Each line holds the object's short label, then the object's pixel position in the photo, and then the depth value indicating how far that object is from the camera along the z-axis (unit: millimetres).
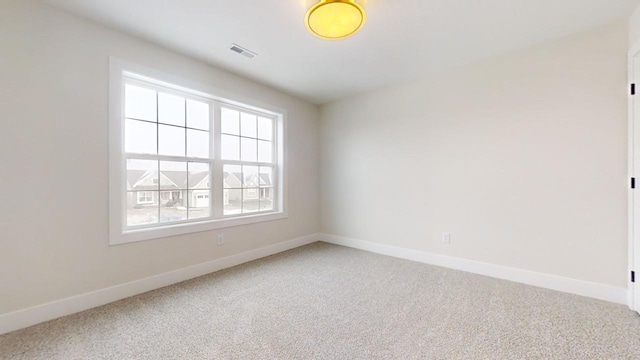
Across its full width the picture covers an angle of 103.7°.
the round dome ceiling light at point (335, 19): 1896
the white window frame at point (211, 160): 2389
